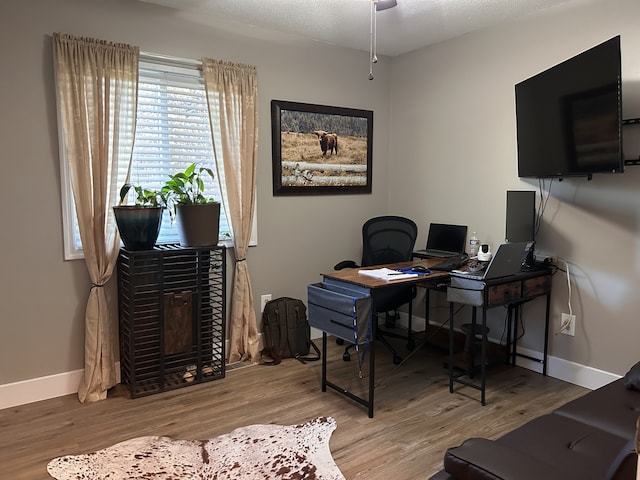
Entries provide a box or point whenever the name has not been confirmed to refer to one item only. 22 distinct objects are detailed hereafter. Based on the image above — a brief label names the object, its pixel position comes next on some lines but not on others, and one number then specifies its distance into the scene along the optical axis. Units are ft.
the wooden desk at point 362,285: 8.91
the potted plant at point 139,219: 9.54
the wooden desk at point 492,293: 9.29
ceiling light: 9.77
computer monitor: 10.78
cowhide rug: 7.18
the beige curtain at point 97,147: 9.34
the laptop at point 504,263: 9.07
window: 10.61
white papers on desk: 9.43
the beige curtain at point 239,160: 11.16
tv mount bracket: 9.16
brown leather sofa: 4.48
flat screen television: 8.50
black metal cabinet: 9.86
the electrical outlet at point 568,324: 10.56
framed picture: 12.46
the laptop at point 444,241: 12.62
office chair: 12.38
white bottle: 11.93
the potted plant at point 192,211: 10.20
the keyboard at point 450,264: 10.35
